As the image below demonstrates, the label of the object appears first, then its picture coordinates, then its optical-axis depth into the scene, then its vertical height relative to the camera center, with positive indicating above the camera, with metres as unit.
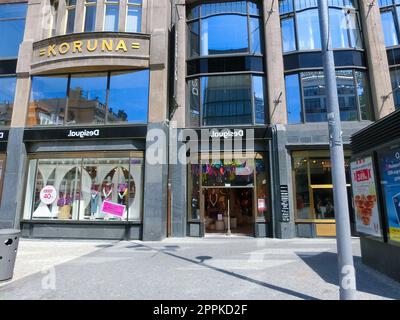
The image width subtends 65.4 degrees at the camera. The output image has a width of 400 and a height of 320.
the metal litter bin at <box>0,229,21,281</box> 6.73 -0.82
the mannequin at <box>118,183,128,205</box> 13.52 +0.93
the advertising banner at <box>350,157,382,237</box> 7.33 +0.42
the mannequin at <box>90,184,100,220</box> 13.71 +0.64
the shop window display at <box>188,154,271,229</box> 13.86 +1.13
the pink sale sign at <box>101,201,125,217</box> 13.38 +0.28
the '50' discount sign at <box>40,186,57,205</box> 13.98 +0.88
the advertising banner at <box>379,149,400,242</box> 6.43 +0.56
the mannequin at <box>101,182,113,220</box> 13.71 +0.98
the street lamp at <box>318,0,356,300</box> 4.90 +0.68
